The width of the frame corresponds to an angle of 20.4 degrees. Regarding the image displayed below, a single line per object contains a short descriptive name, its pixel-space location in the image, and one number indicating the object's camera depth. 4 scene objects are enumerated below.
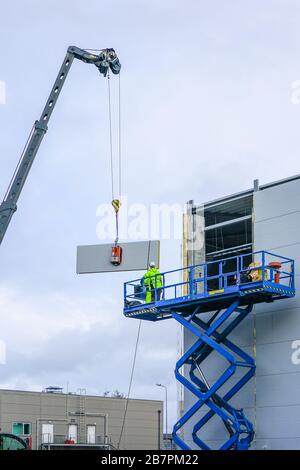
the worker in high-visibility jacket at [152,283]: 35.47
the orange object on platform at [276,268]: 32.34
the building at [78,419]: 68.06
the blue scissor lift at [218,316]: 32.53
